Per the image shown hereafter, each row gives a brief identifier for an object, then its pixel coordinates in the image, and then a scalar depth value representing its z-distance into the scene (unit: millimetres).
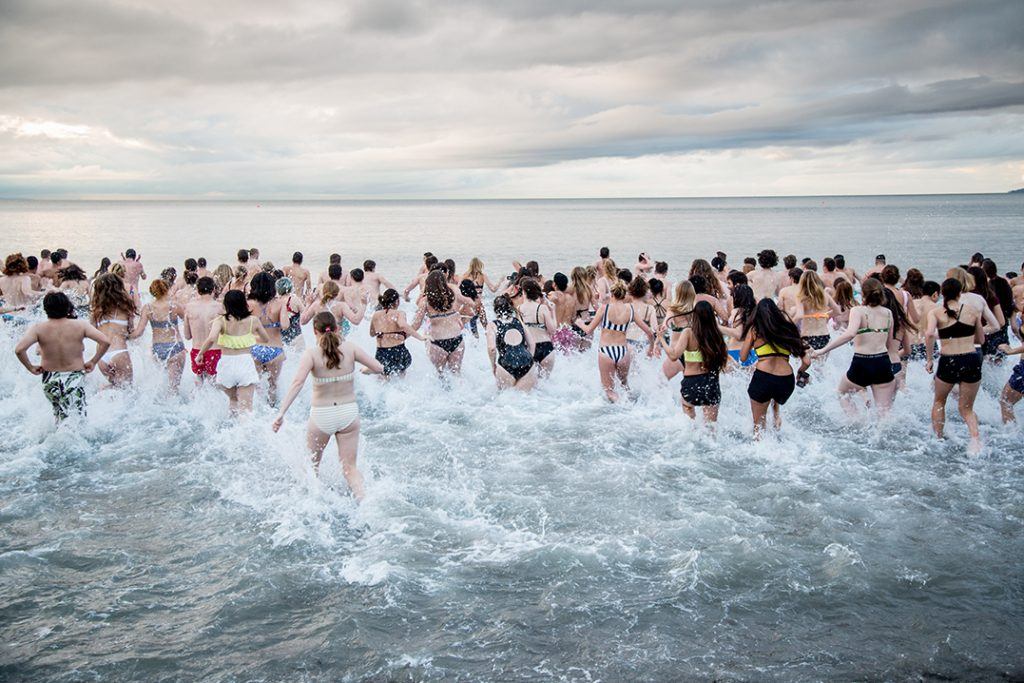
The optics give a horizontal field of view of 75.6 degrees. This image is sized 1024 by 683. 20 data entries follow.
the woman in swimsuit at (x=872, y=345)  7289
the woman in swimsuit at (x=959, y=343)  7172
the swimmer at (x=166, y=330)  8773
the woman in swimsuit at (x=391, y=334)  9023
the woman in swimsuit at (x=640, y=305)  8750
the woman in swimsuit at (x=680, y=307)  7723
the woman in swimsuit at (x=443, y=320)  9203
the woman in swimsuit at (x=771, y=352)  6777
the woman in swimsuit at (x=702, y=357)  7105
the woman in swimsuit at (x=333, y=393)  5758
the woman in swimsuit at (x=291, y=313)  9109
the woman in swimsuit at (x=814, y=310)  8695
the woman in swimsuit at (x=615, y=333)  8867
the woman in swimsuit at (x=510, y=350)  9039
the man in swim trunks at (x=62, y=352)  7215
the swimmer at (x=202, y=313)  8328
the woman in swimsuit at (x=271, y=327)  8547
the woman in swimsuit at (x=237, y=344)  7625
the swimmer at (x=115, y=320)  8555
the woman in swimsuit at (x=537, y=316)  9102
